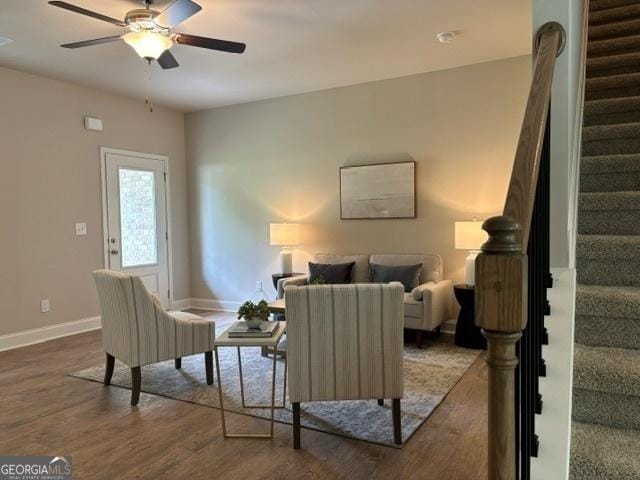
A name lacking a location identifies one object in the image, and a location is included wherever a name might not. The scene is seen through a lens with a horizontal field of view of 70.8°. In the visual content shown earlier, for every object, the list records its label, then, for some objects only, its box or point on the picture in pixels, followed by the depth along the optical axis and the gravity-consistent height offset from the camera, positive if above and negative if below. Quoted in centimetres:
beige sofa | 422 -65
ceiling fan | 297 +128
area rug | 270 -121
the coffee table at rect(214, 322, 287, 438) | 260 -69
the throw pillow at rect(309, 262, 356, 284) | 495 -55
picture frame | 503 +36
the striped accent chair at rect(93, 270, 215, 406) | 307 -73
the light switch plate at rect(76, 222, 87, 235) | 519 -1
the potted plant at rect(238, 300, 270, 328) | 282 -57
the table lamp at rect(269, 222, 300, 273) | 546 -16
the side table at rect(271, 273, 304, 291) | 531 -63
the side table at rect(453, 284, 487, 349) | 418 -98
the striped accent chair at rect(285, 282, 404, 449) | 238 -65
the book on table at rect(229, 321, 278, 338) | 269 -65
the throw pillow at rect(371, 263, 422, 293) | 460 -55
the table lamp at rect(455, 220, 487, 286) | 426 -17
